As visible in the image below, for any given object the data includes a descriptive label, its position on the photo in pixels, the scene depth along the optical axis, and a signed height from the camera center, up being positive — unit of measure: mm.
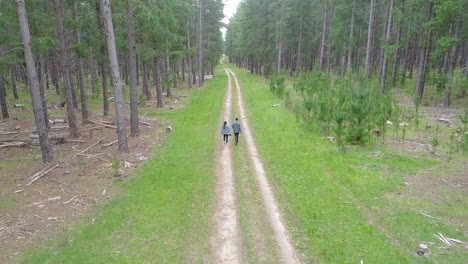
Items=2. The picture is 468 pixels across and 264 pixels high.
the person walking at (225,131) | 15008 -3134
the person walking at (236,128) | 15055 -2991
